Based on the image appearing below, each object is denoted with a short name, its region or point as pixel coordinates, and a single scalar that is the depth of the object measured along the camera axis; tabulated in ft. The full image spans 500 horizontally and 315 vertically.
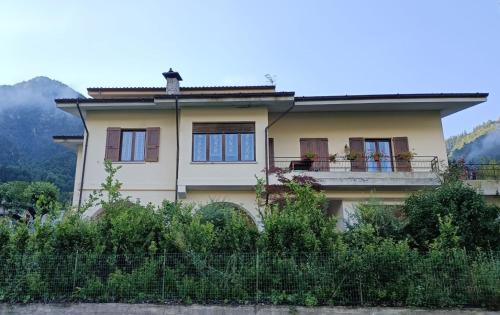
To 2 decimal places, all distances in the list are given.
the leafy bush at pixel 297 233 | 31.94
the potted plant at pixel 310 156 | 55.52
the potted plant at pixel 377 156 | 56.18
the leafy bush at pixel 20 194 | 72.18
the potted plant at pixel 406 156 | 55.31
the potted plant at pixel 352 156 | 55.62
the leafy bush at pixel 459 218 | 38.34
